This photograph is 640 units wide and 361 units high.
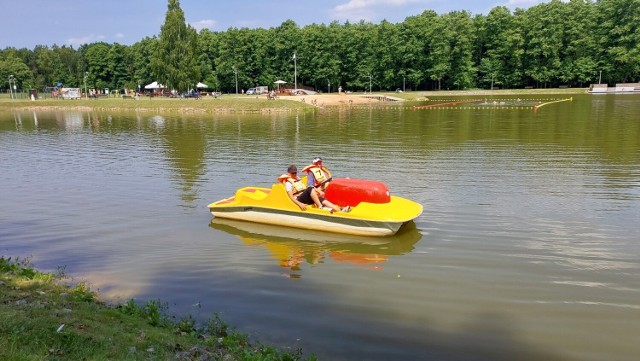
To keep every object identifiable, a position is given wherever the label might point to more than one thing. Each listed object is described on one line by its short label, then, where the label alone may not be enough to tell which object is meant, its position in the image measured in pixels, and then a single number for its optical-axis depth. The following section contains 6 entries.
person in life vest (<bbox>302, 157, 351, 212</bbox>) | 12.62
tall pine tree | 71.25
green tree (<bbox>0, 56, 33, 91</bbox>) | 110.81
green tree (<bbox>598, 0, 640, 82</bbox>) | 84.94
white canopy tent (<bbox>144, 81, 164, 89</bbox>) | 87.53
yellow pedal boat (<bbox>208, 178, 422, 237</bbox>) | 11.17
